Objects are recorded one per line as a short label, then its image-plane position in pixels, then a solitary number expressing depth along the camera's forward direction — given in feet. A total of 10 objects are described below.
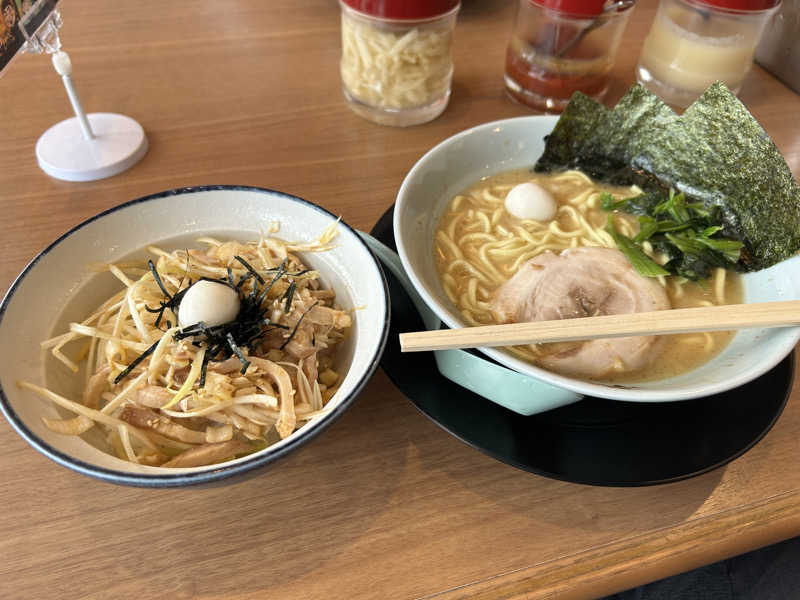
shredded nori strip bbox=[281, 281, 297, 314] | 0.95
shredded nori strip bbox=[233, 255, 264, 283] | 0.99
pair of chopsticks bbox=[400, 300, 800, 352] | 0.88
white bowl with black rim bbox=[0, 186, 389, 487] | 0.77
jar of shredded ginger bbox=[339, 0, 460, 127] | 1.39
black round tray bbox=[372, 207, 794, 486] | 0.90
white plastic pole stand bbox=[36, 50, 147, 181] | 1.41
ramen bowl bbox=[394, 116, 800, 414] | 0.87
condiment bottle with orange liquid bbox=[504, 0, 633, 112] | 1.47
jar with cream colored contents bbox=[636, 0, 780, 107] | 1.52
